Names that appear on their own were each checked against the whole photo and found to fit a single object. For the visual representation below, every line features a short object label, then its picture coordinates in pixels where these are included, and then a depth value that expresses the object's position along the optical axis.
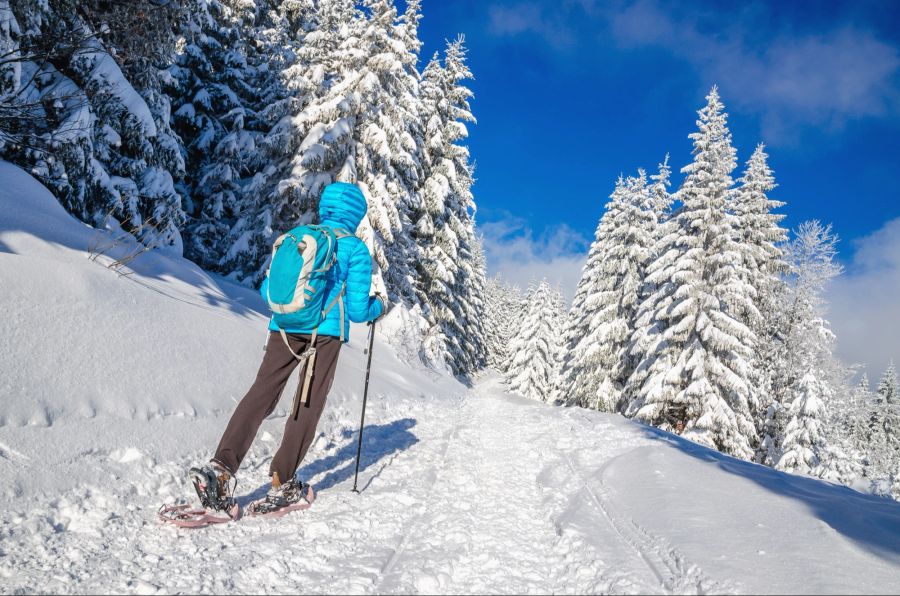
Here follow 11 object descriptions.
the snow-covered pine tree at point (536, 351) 36.66
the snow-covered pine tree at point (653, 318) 18.95
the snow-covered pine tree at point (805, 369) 18.14
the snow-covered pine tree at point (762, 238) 20.12
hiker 3.26
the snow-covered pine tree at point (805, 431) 17.89
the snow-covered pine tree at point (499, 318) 59.34
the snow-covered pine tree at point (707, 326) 16.89
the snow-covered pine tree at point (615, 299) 22.88
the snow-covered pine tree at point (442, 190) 21.00
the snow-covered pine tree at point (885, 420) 49.97
